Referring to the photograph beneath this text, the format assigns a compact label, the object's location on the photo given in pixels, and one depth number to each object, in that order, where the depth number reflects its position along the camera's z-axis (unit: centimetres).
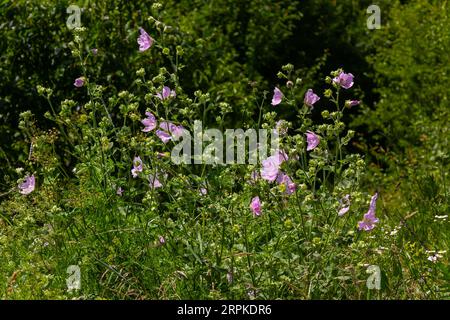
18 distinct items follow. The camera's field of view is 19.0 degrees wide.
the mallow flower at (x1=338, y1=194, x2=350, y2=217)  522
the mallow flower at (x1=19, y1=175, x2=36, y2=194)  599
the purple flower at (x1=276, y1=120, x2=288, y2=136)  520
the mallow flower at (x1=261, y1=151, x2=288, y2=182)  519
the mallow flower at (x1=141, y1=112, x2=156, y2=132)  563
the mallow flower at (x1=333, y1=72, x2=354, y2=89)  544
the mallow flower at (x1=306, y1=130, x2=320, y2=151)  546
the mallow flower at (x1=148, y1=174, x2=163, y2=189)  541
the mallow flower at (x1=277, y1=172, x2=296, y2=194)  533
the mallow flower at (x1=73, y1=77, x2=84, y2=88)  611
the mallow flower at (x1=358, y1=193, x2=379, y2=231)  534
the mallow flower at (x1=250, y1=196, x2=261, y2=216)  530
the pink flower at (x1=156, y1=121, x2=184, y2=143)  552
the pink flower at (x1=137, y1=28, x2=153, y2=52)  612
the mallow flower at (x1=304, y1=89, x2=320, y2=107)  554
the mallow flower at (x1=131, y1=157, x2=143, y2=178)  552
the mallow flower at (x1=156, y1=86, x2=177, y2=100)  549
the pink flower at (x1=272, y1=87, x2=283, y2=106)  555
